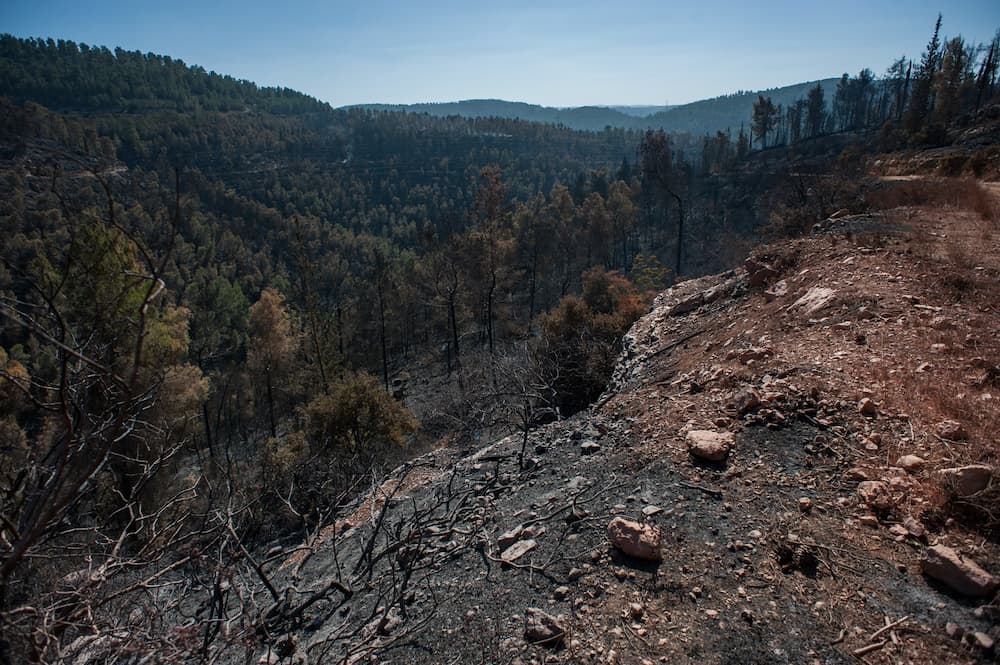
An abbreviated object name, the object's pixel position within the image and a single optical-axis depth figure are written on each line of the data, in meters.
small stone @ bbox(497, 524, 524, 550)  5.14
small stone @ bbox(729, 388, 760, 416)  5.82
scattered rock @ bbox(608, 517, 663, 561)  4.25
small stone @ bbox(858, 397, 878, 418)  5.11
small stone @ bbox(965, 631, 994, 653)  3.02
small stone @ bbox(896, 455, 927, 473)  4.34
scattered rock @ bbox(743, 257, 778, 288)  10.27
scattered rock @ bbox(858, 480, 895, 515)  4.14
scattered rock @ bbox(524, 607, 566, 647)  3.73
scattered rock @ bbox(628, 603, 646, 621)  3.80
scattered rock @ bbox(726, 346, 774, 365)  6.92
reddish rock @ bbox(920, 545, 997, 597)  3.30
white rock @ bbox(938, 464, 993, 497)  3.77
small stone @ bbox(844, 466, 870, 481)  4.50
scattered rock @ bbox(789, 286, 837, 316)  7.67
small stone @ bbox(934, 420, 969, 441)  4.44
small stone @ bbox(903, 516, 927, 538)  3.85
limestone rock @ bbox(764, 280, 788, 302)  9.16
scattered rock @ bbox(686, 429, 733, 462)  5.27
